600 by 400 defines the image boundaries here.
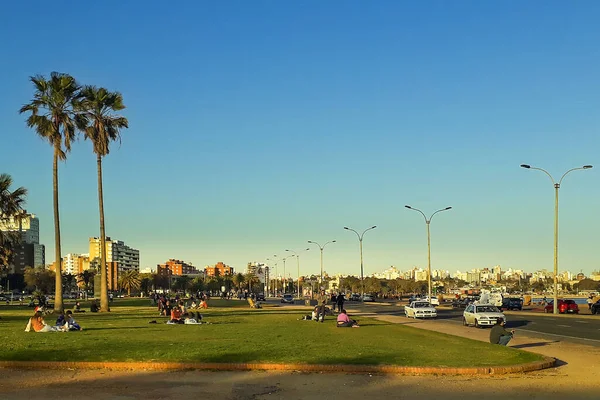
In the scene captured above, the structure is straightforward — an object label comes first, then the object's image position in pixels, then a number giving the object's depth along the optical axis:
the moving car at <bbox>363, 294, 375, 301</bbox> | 111.94
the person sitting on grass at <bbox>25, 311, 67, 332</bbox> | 30.12
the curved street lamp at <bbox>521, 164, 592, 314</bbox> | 57.34
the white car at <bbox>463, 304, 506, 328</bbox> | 40.41
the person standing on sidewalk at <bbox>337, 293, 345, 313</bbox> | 48.34
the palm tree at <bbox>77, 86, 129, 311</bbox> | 54.56
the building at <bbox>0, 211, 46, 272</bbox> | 62.47
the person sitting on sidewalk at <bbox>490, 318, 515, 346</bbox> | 24.75
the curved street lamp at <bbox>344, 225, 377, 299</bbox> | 102.56
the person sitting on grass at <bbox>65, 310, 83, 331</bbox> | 30.60
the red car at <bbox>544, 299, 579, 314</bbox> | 63.88
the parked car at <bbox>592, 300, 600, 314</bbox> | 62.03
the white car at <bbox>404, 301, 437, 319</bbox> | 53.03
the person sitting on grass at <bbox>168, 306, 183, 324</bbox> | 37.44
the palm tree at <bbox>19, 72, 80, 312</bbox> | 50.50
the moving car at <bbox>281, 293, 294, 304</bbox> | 112.94
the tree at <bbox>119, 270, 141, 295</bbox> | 167.01
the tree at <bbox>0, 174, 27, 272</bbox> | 59.62
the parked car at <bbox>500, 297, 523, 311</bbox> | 75.01
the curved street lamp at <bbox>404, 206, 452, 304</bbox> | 79.46
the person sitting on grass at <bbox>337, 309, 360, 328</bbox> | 35.47
